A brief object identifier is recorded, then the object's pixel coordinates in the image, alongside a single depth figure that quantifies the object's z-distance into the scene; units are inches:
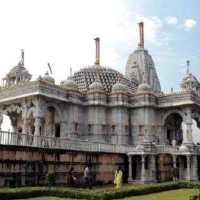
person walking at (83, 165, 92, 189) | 843.7
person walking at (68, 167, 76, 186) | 883.4
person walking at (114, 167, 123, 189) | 849.0
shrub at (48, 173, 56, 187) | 737.0
